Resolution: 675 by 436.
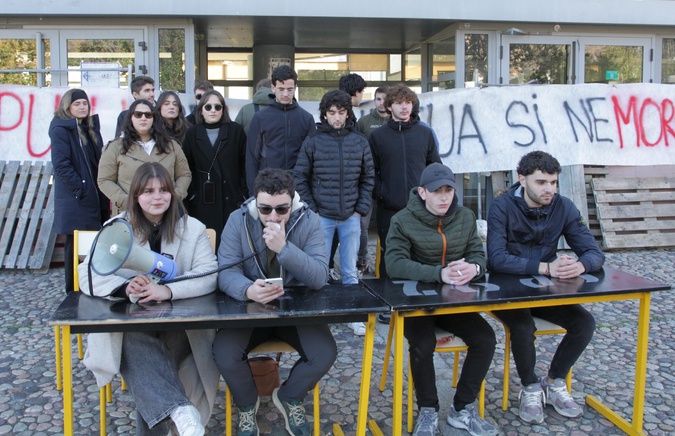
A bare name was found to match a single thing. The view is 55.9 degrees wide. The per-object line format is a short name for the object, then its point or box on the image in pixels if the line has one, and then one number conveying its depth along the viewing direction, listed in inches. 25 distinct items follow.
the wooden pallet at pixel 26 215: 284.2
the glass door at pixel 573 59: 397.1
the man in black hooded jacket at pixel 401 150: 210.7
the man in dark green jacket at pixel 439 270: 136.9
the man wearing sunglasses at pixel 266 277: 128.6
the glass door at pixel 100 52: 361.4
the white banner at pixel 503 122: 311.6
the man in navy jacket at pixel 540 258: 145.5
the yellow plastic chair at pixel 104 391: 134.8
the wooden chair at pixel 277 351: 133.3
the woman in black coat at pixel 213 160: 215.0
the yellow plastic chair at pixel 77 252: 155.7
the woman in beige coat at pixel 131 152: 189.6
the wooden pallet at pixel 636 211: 323.0
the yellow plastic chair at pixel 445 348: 139.2
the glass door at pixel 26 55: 361.4
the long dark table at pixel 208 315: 111.7
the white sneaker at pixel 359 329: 200.8
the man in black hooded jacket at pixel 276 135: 209.5
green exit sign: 409.1
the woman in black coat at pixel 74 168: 218.5
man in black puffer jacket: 199.2
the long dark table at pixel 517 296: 123.4
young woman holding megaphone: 119.9
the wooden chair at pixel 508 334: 149.6
